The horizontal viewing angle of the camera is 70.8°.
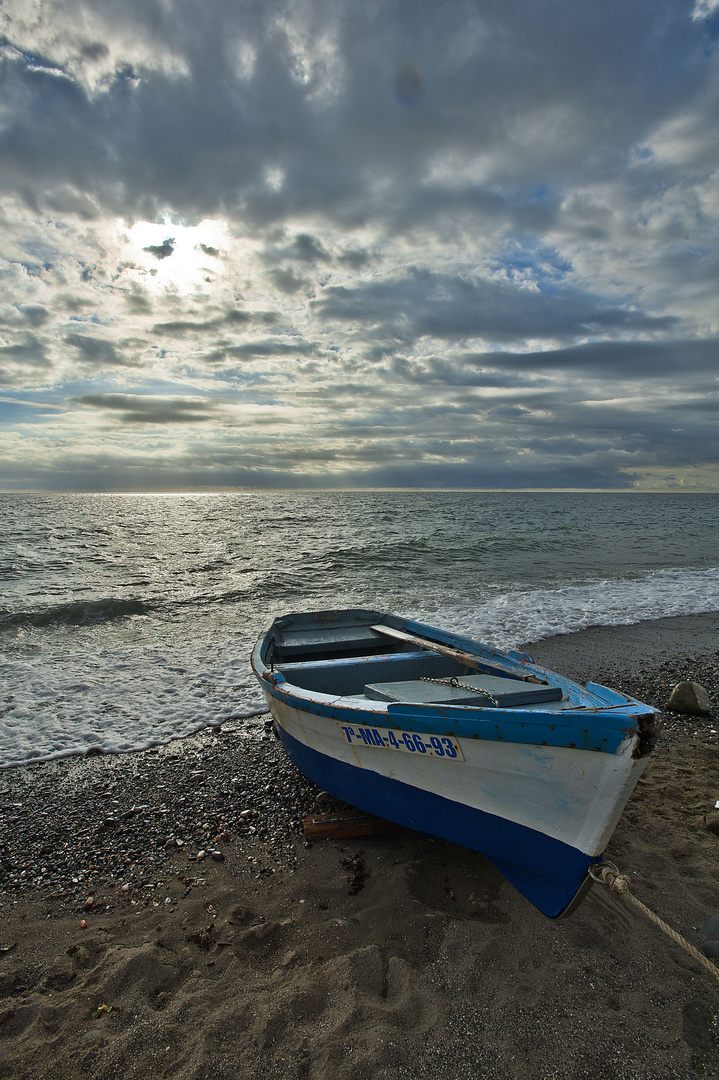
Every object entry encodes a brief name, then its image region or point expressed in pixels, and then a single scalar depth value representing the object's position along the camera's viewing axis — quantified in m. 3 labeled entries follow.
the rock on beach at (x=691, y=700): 8.19
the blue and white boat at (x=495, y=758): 3.68
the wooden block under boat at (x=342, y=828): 5.46
